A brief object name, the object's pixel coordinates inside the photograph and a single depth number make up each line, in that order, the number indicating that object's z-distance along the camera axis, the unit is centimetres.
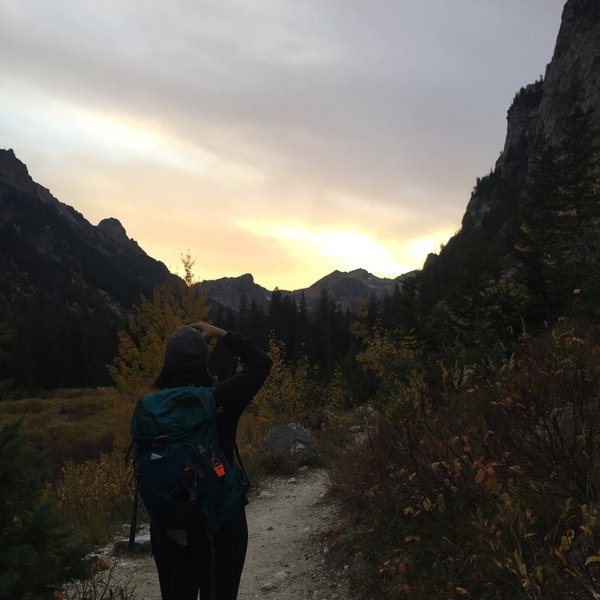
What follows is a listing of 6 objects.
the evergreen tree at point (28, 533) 304
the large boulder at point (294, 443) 1106
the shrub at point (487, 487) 292
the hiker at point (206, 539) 261
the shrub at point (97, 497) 727
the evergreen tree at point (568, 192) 1603
